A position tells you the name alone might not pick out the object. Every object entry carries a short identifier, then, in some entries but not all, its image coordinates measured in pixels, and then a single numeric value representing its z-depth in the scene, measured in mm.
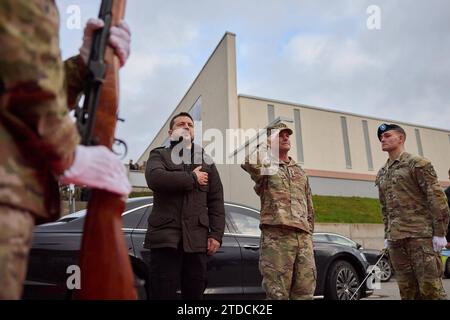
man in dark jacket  3092
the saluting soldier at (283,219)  3528
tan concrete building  21312
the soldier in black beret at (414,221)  3762
